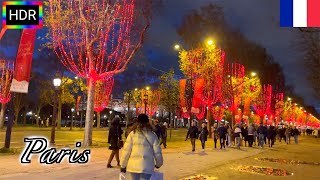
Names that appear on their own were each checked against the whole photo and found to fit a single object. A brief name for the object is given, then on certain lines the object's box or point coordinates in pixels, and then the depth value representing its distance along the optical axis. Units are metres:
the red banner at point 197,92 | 25.68
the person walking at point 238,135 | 19.68
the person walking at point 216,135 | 18.70
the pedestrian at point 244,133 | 22.00
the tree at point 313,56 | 24.13
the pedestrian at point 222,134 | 18.35
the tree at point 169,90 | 42.57
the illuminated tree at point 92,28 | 15.36
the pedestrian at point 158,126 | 14.70
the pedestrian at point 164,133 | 17.11
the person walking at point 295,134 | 30.18
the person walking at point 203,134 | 16.61
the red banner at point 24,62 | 10.67
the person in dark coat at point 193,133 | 15.88
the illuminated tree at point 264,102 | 38.02
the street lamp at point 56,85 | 16.22
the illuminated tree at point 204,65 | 26.13
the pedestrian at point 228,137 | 20.58
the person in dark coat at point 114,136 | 9.36
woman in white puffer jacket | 4.55
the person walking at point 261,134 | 21.58
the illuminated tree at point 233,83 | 28.88
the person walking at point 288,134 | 29.32
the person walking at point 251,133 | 21.74
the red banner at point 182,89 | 27.38
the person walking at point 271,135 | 23.43
